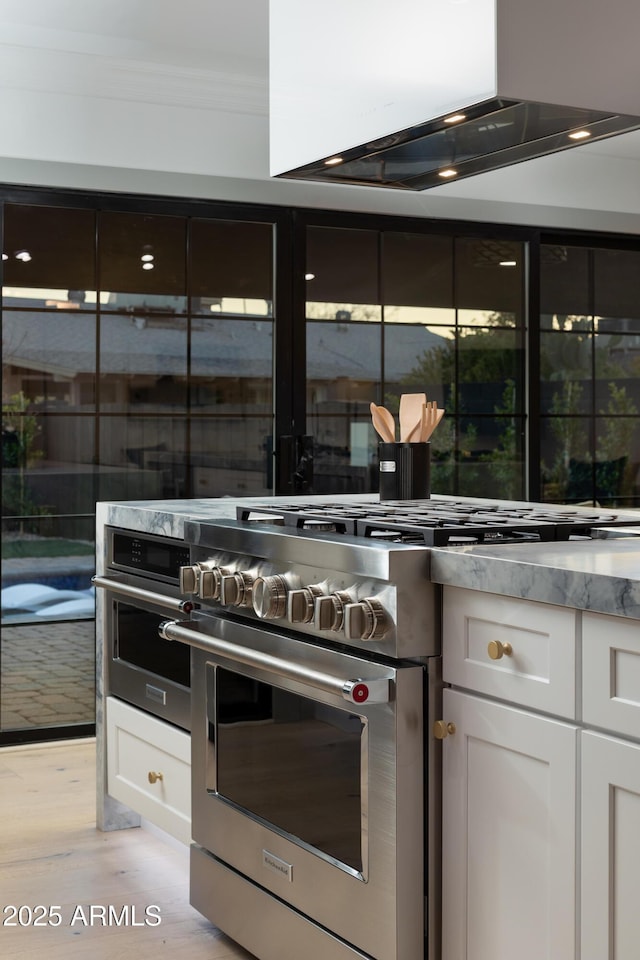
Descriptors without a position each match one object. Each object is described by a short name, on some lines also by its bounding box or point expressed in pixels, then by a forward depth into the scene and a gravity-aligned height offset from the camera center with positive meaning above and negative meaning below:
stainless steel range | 1.72 -0.46
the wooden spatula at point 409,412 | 2.68 +0.13
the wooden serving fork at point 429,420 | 2.70 +0.11
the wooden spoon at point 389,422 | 2.75 +0.10
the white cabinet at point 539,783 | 1.41 -0.46
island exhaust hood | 1.91 +0.73
